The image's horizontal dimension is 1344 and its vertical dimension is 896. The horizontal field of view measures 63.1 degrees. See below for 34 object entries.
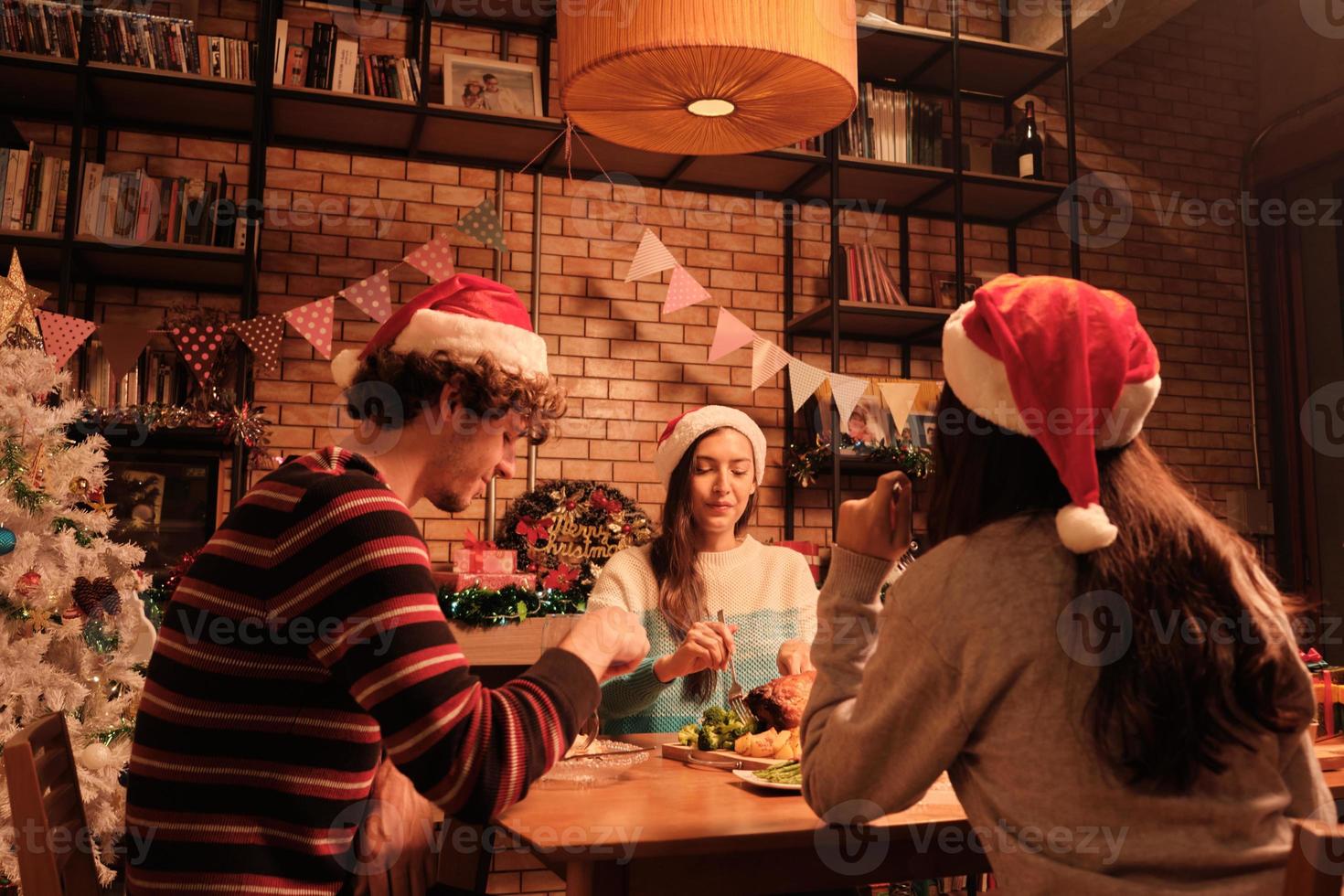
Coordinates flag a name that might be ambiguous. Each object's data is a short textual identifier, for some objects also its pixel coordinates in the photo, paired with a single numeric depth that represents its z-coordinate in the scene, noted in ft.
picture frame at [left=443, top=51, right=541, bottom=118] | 13.74
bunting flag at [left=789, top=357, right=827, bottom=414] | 13.84
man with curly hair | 3.90
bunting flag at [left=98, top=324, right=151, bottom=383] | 11.82
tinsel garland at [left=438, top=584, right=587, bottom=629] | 11.27
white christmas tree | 9.80
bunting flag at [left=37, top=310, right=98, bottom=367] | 11.42
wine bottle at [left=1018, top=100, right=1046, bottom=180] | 15.29
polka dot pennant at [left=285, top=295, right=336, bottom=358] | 12.49
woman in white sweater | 8.76
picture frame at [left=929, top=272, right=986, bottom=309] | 15.39
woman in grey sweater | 3.62
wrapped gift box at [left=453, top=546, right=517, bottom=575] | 11.90
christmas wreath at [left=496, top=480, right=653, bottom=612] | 12.97
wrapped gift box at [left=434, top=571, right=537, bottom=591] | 11.77
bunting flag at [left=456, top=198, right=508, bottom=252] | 13.17
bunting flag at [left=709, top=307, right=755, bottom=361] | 14.23
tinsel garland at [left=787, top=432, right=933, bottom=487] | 14.38
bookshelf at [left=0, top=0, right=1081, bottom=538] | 12.26
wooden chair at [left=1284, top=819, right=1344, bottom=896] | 3.11
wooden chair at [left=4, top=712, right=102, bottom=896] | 4.13
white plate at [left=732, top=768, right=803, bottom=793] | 5.17
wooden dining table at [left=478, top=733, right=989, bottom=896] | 4.29
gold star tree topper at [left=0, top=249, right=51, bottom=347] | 10.36
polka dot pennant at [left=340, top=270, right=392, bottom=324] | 12.76
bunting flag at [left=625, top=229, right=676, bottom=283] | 13.64
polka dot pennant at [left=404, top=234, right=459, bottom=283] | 13.12
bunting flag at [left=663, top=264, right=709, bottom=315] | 13.78
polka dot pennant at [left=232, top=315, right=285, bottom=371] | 12.17
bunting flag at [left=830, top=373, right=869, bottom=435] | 13.80
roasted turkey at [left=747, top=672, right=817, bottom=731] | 6.07
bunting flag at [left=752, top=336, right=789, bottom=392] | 14.28
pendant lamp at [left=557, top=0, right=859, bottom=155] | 7.23
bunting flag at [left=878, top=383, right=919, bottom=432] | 14.28
